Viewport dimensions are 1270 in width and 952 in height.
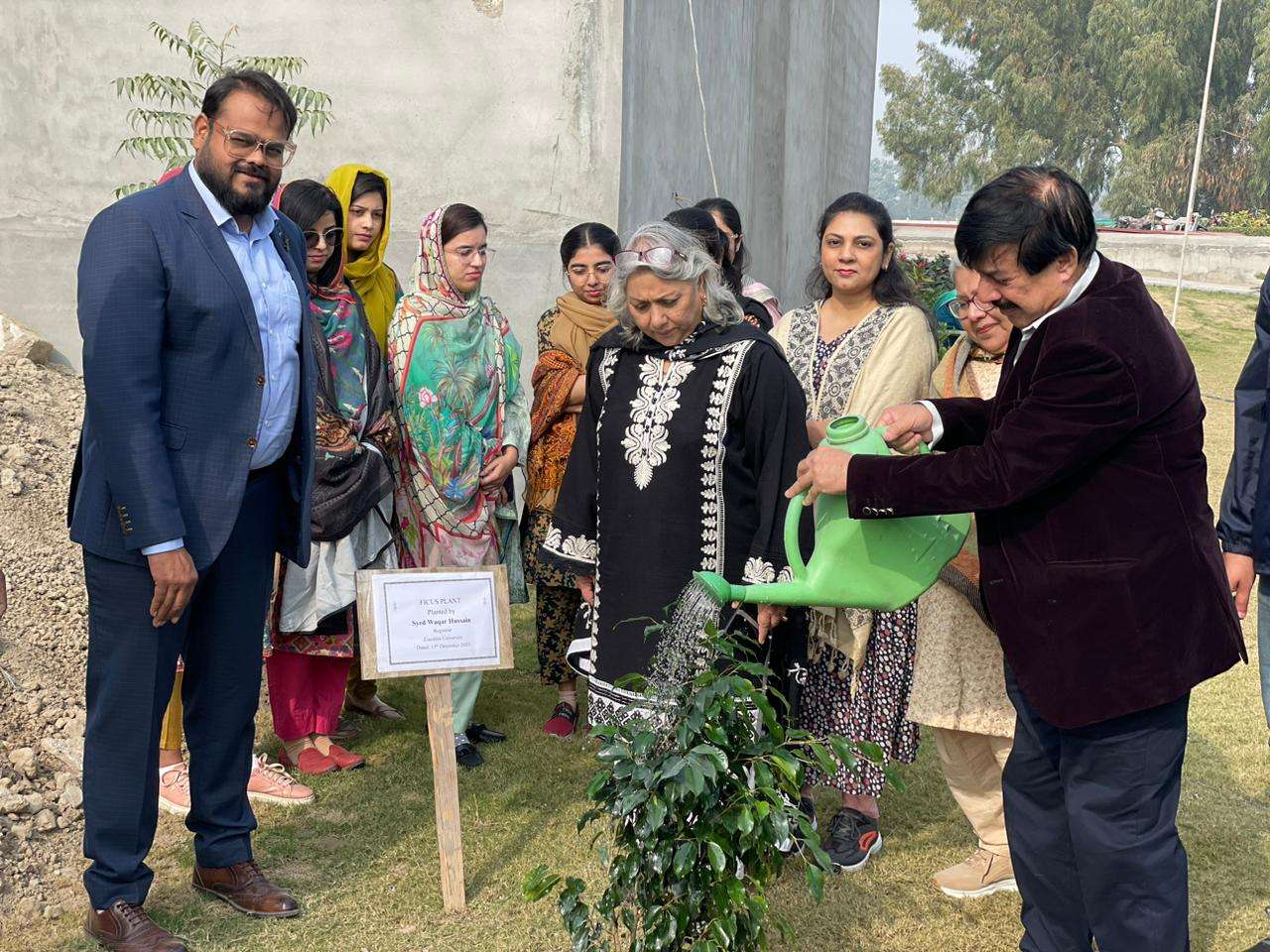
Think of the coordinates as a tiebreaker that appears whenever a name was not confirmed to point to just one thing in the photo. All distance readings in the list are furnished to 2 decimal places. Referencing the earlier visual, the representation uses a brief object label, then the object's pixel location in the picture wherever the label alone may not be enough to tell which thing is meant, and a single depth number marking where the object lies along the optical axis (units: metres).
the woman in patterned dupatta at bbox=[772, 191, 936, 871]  3.66
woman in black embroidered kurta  3.26
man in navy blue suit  2.83
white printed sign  3.35
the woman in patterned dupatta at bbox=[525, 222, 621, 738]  4.71
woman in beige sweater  3.42
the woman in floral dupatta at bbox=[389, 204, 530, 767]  4.23
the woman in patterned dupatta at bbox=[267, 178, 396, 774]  4.02
